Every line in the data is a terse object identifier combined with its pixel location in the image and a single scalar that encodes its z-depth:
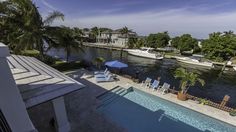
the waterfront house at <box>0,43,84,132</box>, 2.34
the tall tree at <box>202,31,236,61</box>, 26.30
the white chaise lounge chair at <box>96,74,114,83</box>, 9.84
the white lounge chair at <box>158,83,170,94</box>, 8.88
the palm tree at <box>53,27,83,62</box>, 10.98
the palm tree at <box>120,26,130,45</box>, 43.63
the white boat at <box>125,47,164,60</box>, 26.44
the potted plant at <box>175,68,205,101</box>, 7.97
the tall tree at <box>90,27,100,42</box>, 48.29
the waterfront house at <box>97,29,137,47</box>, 42.60
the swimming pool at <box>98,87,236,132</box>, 6.19
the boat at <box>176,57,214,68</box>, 23.55
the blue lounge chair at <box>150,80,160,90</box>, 9.19
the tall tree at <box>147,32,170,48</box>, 38.06
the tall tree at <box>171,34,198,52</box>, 33.68
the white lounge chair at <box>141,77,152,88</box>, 9.58
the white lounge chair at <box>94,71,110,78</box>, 10.22
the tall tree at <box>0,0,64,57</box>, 9.45
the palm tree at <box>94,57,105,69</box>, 13.37
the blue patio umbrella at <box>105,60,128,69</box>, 10.81
